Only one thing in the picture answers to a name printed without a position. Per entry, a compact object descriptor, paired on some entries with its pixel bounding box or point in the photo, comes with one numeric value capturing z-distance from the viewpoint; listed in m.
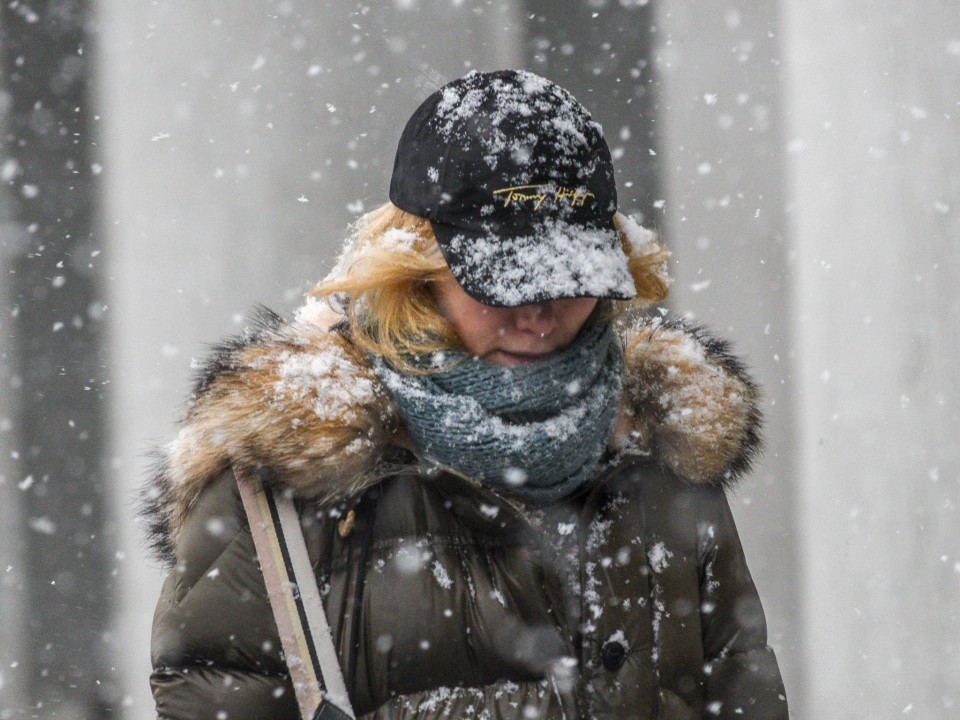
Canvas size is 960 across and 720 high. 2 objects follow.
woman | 6.57
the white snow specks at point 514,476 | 6.61
